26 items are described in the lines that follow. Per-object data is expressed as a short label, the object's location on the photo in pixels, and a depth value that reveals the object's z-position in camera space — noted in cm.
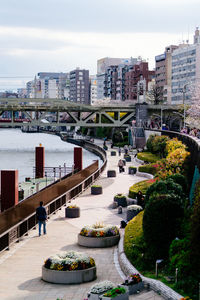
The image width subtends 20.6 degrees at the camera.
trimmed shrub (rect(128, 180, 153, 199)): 3484
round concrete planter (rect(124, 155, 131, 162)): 7200
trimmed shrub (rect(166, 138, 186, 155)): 4360
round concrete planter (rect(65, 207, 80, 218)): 2870
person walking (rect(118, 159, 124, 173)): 5684
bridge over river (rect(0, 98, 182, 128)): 11531
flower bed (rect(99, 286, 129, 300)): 1313
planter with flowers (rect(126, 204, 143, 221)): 2675
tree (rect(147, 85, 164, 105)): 15712
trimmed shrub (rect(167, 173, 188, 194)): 2661
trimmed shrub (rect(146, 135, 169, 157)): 6141
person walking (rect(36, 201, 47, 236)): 2311
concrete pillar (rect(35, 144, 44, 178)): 5262
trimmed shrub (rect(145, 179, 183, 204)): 2084
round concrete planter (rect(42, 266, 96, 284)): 1655
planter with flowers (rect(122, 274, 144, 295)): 1459
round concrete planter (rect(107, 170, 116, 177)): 5138
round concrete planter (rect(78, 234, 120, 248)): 2145
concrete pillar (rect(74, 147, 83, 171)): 5284
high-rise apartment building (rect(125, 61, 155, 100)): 19012
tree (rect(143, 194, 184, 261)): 1745
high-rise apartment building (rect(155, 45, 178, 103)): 16688
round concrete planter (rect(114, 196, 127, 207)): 3316
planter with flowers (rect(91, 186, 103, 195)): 3862
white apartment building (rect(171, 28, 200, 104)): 14688
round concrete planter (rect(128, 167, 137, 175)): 5380
